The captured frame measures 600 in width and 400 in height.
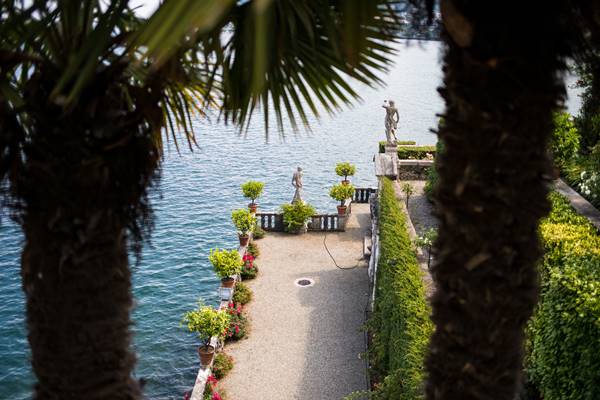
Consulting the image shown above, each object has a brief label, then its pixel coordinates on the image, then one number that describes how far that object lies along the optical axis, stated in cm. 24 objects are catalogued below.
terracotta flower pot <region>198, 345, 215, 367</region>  1467
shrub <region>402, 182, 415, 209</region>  2059
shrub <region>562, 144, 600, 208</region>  1347
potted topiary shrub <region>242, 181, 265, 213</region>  2500
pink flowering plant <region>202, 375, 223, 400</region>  1367
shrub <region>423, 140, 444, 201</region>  2116
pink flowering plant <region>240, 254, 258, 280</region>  1983
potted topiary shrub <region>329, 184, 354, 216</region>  2461
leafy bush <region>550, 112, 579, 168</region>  1631
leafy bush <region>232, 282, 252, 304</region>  1806
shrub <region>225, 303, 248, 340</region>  1641
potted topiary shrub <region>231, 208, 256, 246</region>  2173
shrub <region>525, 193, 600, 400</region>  798
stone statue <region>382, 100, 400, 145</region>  2350
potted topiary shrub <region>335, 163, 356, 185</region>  2754
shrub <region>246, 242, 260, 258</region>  2166
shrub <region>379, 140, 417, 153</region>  2911
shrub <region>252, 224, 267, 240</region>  2345
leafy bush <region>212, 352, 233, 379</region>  1480
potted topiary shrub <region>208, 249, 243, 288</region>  1803
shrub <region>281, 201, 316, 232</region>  2381
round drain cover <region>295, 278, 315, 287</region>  1956
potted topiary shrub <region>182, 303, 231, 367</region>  1486
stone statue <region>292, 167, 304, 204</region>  2405
